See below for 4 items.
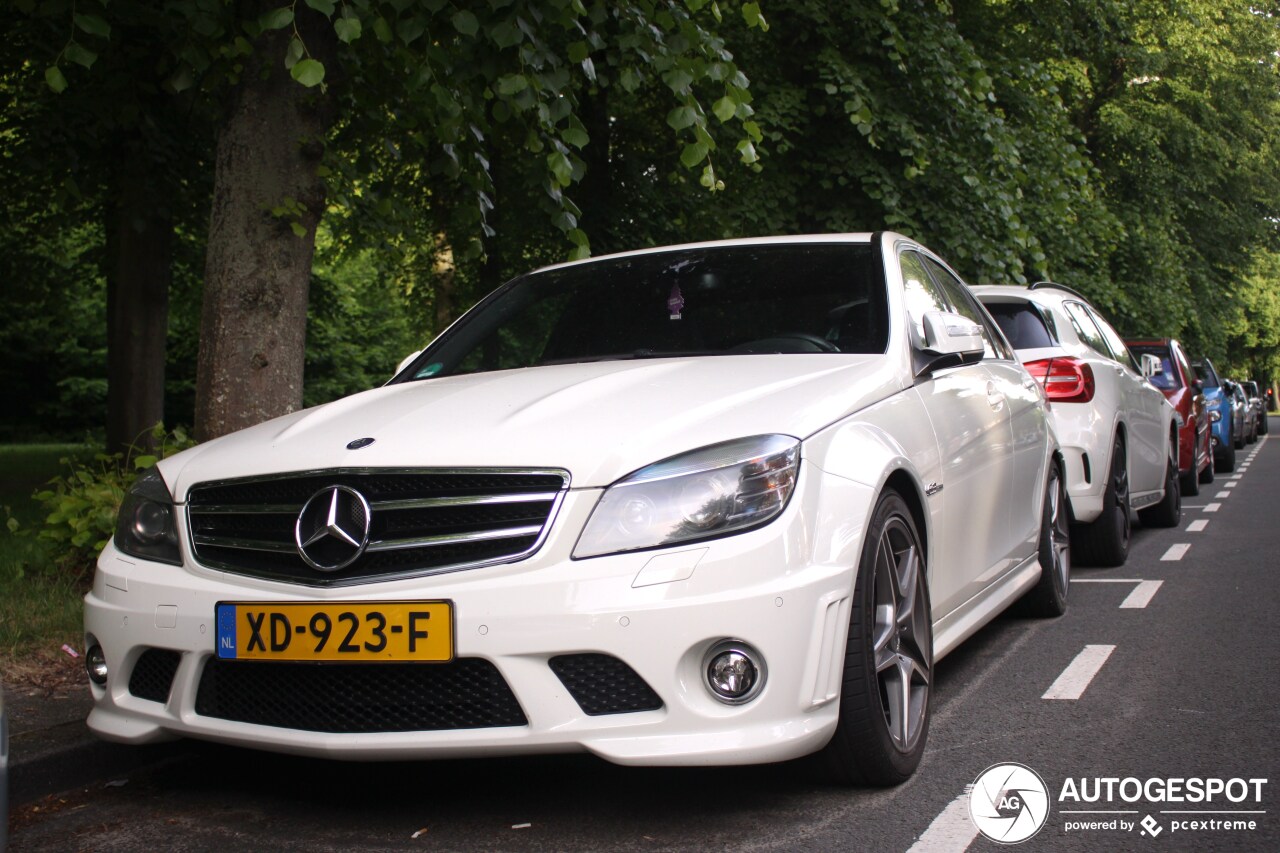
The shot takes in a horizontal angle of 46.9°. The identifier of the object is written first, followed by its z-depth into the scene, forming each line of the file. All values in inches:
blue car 777.6
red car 552.4
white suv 323.3
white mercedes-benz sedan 134.6
